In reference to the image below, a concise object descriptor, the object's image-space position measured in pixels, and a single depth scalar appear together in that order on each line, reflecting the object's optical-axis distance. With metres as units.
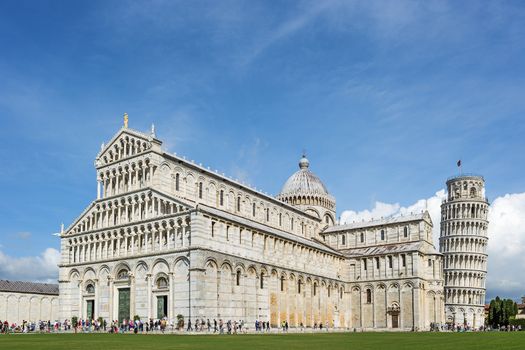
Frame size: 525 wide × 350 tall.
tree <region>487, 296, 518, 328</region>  115.27
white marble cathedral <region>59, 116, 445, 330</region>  57.88
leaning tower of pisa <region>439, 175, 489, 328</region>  109.69
